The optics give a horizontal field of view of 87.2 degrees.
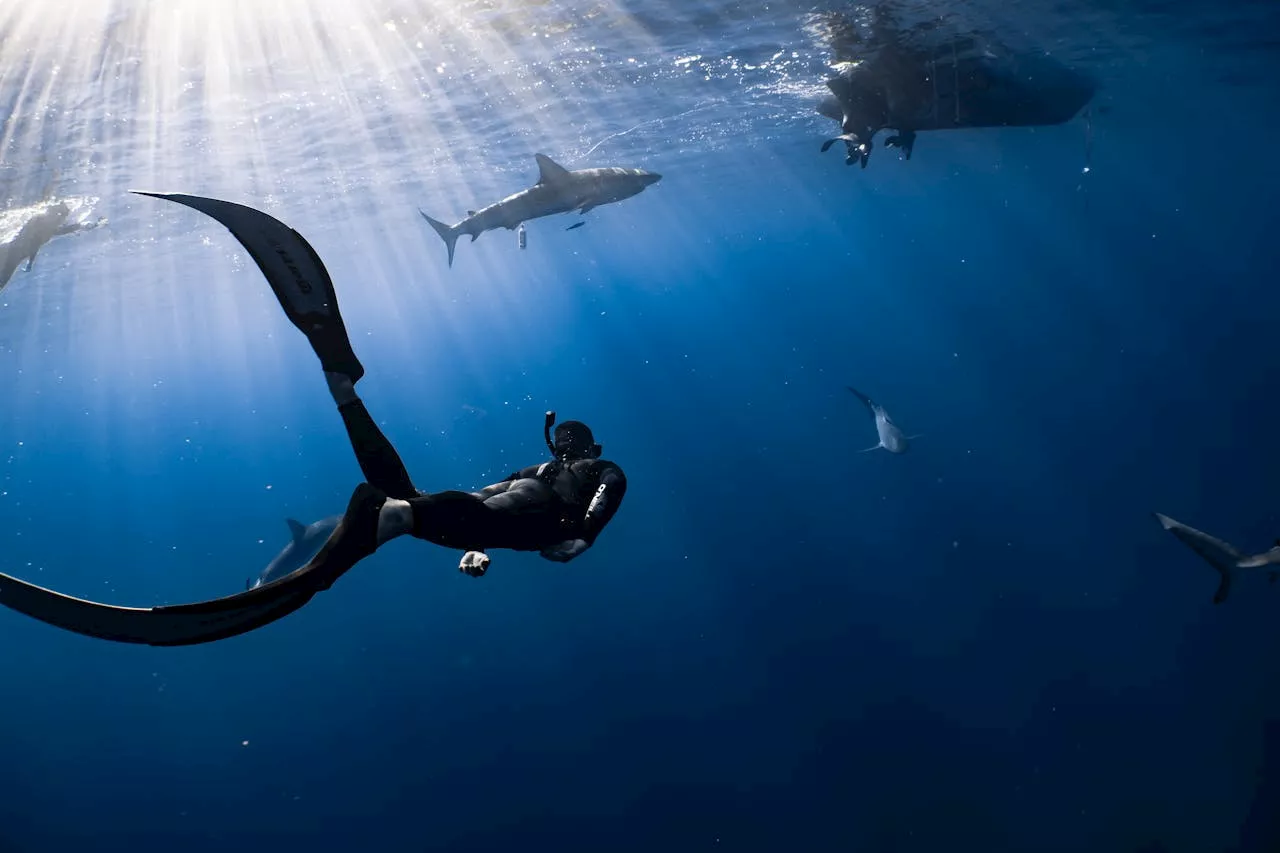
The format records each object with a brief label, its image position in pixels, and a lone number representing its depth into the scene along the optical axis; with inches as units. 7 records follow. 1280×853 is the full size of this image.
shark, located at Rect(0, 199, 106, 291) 689.0
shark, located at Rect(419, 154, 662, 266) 582.6
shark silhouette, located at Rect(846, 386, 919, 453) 517.3
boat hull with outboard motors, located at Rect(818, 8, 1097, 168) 582.6
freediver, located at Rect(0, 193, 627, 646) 99.7
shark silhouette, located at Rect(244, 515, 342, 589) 537.0
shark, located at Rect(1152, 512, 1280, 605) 309.9
